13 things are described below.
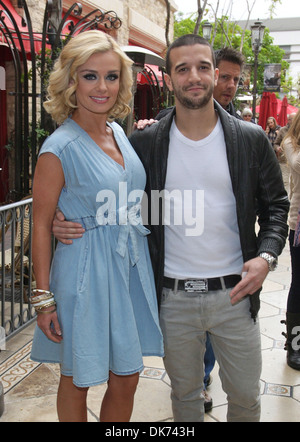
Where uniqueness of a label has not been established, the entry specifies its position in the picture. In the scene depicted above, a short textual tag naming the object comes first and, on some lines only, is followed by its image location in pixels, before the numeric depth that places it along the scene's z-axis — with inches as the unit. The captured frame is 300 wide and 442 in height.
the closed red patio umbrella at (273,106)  660.2
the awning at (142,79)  421.4
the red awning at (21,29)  260.7
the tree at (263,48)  1279.4
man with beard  85.3
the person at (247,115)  425.4
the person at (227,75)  127.7
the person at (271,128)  562.9
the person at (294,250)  141.5
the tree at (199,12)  314.0
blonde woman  80.0
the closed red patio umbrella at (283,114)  747.4
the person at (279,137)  254.4
